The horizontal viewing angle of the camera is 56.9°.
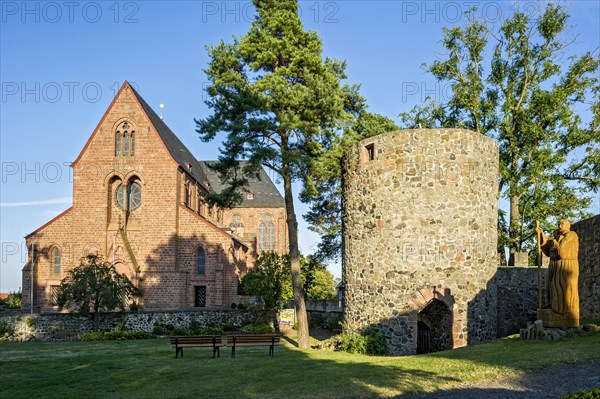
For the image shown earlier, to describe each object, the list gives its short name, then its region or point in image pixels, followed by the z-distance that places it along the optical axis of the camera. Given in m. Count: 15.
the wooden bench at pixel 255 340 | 18.20
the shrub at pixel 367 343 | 18.17
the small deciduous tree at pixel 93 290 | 28.08
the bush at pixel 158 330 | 29.94
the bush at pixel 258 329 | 31.56
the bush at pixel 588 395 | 7.12
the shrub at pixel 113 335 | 27.14
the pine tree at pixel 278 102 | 22.66
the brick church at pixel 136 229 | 39.25
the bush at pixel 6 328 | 28.27
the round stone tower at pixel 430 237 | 17.89
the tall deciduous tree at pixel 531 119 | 27.84
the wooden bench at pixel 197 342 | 17.88
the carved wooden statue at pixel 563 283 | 15.04
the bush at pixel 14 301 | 42.59
